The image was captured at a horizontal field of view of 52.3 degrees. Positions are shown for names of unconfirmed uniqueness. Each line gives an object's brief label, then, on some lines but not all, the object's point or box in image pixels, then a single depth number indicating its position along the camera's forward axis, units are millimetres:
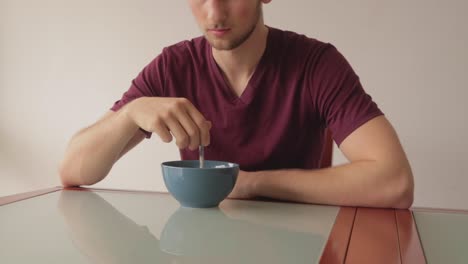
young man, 893
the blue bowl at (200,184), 775
